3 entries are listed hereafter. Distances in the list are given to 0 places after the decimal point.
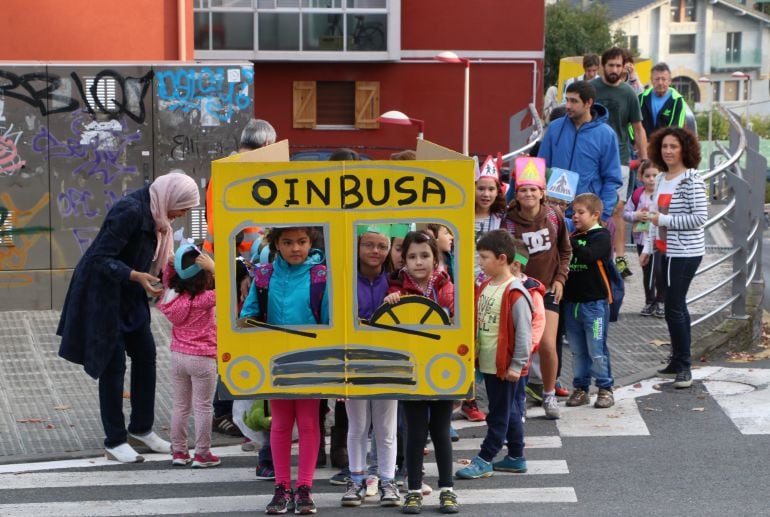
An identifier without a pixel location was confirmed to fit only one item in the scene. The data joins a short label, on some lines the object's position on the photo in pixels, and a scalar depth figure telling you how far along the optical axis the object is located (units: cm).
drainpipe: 1606
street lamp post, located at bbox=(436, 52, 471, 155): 2866
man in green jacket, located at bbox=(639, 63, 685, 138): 1491
